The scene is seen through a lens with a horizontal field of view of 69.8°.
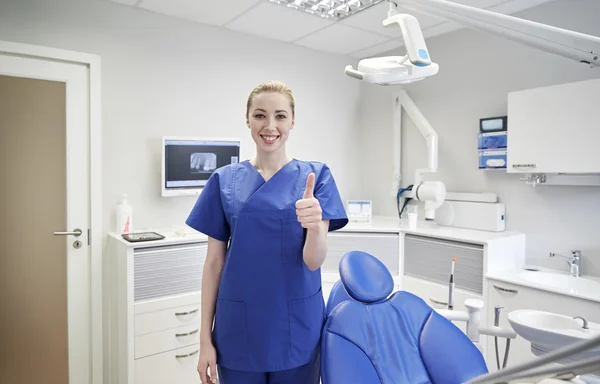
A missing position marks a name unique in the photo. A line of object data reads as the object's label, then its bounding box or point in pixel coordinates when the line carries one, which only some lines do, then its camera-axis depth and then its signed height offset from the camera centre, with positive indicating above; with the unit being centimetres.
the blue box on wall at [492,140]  266 +25
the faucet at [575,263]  236 -45
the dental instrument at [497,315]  157 -50
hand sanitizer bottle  253 -23
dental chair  125 -49
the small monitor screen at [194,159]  264 +12
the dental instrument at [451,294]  160 -43
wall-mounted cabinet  210 +27
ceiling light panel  257 +106
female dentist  126 -29
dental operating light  83 +29
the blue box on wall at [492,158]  266 +14
